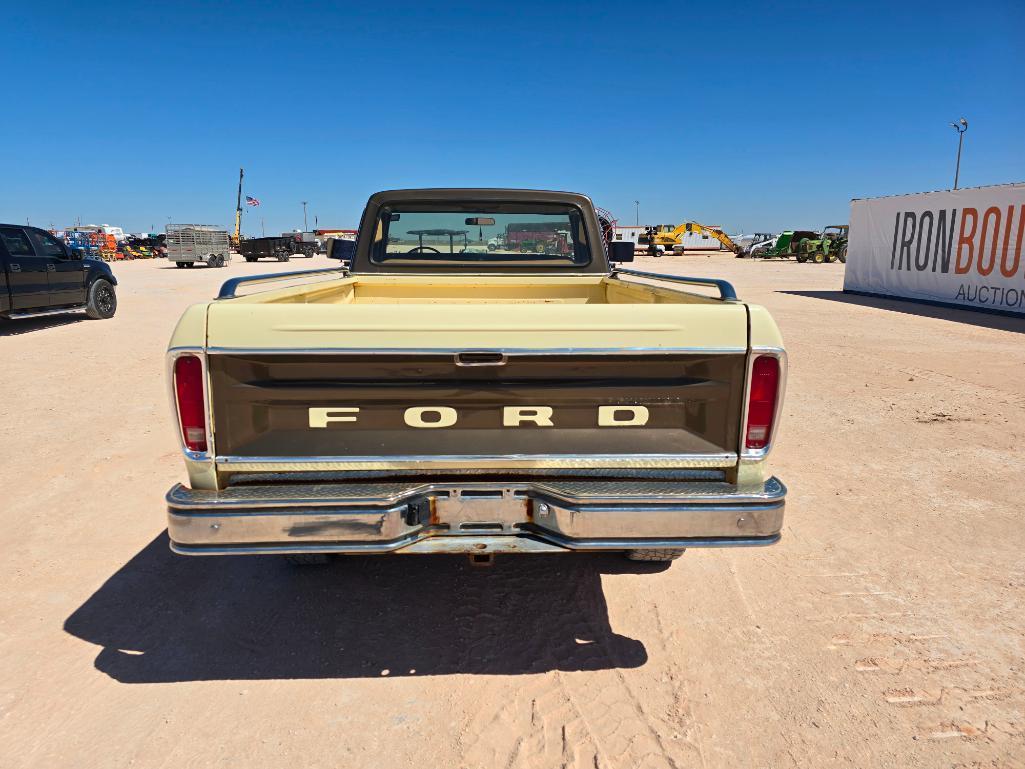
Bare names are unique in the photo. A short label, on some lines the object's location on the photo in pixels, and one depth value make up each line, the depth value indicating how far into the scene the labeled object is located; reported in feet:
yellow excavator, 178.70
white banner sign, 48.88
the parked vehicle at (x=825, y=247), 141.30
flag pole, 244.01
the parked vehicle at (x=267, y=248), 139.54
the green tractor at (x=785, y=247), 149.32
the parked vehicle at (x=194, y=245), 118.21
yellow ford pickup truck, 7.67
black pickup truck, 35.01
